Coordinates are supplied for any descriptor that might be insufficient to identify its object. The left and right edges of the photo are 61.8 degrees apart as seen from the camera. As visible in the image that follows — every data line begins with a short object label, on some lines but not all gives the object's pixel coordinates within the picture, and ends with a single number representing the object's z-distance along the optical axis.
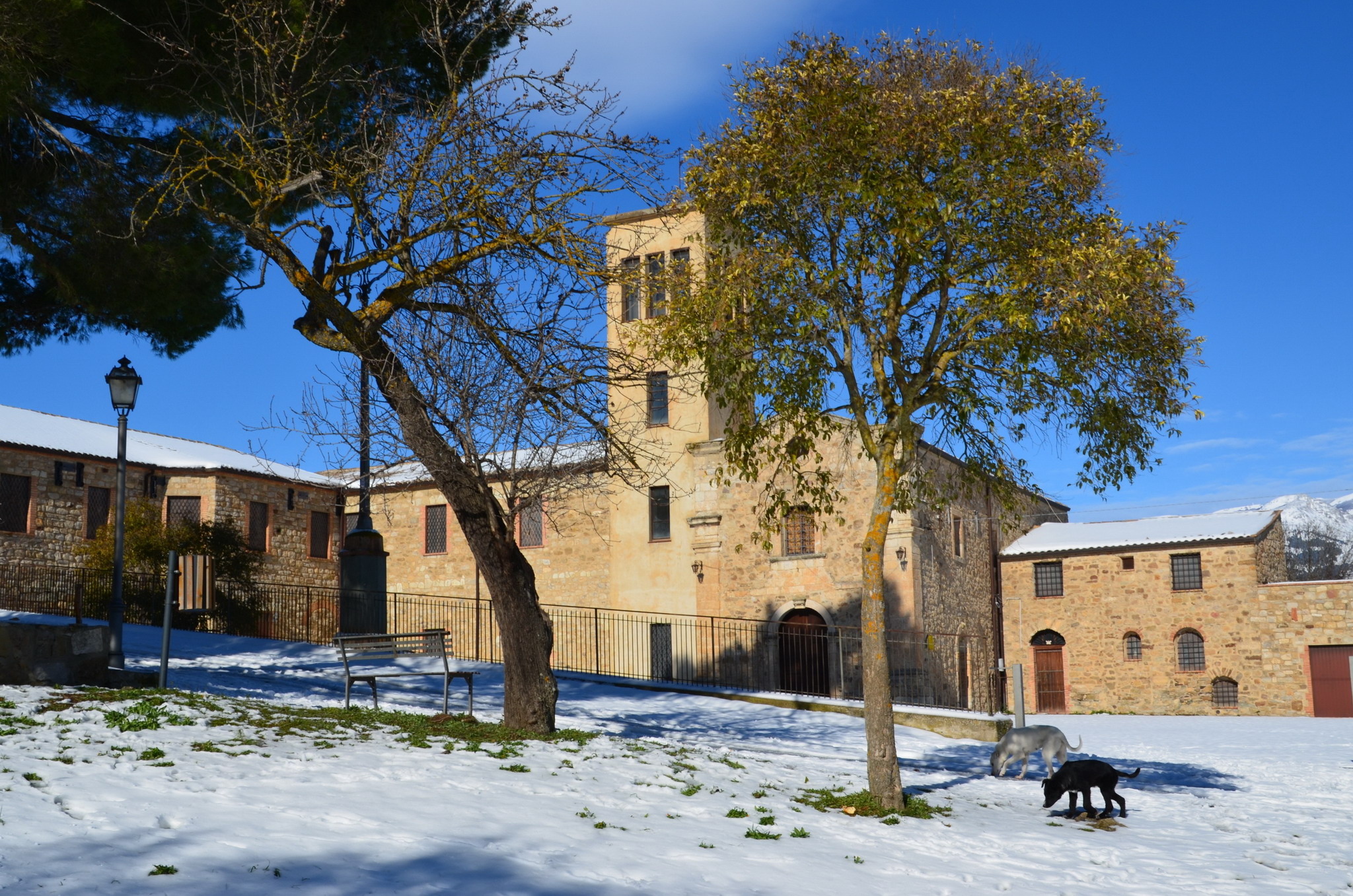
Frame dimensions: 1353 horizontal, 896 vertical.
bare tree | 11.16
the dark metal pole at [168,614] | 12.63
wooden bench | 12.54
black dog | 10.80
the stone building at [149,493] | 30.38
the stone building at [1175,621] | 30.95
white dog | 13.12
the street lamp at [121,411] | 14.03
